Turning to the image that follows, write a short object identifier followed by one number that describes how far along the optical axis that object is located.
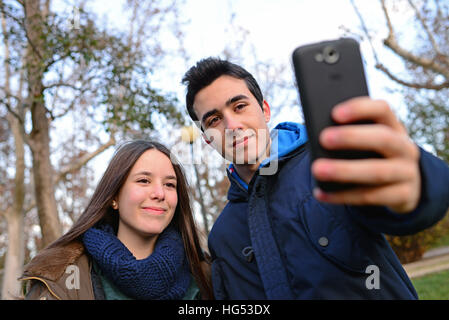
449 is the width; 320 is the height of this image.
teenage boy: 0.75
